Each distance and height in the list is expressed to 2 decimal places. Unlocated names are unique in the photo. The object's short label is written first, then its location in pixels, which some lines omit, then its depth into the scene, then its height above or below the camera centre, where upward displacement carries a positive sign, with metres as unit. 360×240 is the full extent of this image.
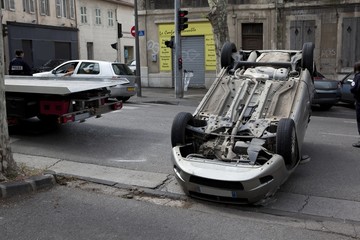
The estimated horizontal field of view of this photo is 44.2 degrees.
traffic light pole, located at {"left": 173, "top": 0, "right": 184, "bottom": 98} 17.45 +0.20
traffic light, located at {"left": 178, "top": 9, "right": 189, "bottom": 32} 17.44 +1.68
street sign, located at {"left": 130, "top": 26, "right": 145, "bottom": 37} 19.74 +1.42
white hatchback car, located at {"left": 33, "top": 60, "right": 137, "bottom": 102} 15.44 -0.20
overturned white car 5.21 -0.93
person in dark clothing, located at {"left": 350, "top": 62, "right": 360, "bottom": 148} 8.46 -0.58
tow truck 8.50 -0.67
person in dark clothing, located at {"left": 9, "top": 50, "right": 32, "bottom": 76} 13.20 +0.03
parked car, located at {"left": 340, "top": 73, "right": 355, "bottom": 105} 15.16 -1.10
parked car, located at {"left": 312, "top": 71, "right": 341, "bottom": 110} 14.59 -1.11
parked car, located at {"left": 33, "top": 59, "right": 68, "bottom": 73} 26.24 +0.03
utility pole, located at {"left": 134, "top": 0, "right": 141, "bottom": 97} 18.25 +0.32
